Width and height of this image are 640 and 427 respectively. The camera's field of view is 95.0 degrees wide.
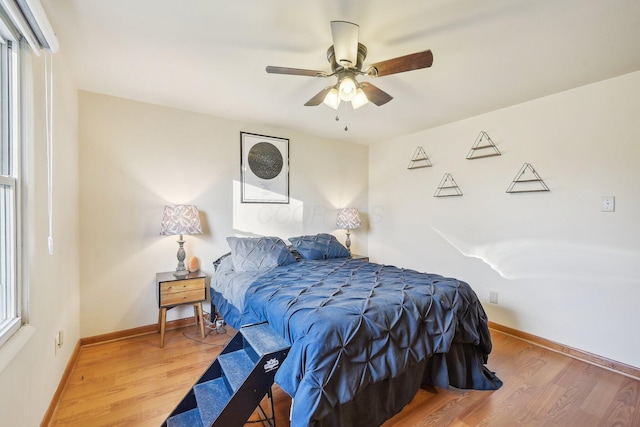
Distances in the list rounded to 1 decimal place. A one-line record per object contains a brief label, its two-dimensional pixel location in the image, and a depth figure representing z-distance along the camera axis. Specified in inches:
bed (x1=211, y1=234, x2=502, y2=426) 55.8
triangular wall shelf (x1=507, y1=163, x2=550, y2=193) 112.5
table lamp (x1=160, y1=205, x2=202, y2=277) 110.3
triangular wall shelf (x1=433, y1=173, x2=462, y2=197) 139.8
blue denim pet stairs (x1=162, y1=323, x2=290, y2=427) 56.0
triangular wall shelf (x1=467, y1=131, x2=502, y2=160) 125.5
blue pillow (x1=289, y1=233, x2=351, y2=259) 133.9
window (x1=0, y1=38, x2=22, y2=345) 52.2
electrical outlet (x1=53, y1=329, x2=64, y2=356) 74.0
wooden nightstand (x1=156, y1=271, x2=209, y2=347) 105.0
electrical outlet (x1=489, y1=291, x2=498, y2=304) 124.8
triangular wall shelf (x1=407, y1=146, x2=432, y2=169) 151.6
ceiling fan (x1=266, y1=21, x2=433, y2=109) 62.6
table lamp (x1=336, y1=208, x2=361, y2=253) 161.6
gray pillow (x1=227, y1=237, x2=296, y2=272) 114.0
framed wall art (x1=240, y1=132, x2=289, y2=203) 138.7
